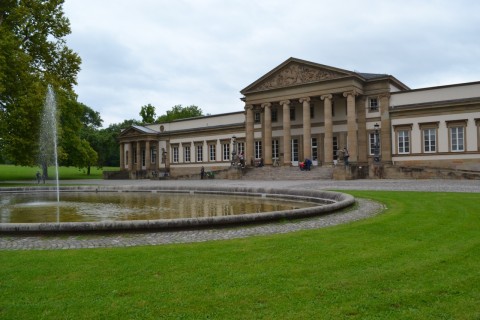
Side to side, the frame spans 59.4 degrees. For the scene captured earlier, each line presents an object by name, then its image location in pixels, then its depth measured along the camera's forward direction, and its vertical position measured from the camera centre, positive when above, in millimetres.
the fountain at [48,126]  31250 +3228
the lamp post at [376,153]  36250 +699
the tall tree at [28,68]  29344 +7645
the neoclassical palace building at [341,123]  37625 +4076
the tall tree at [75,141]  38094 +2765
